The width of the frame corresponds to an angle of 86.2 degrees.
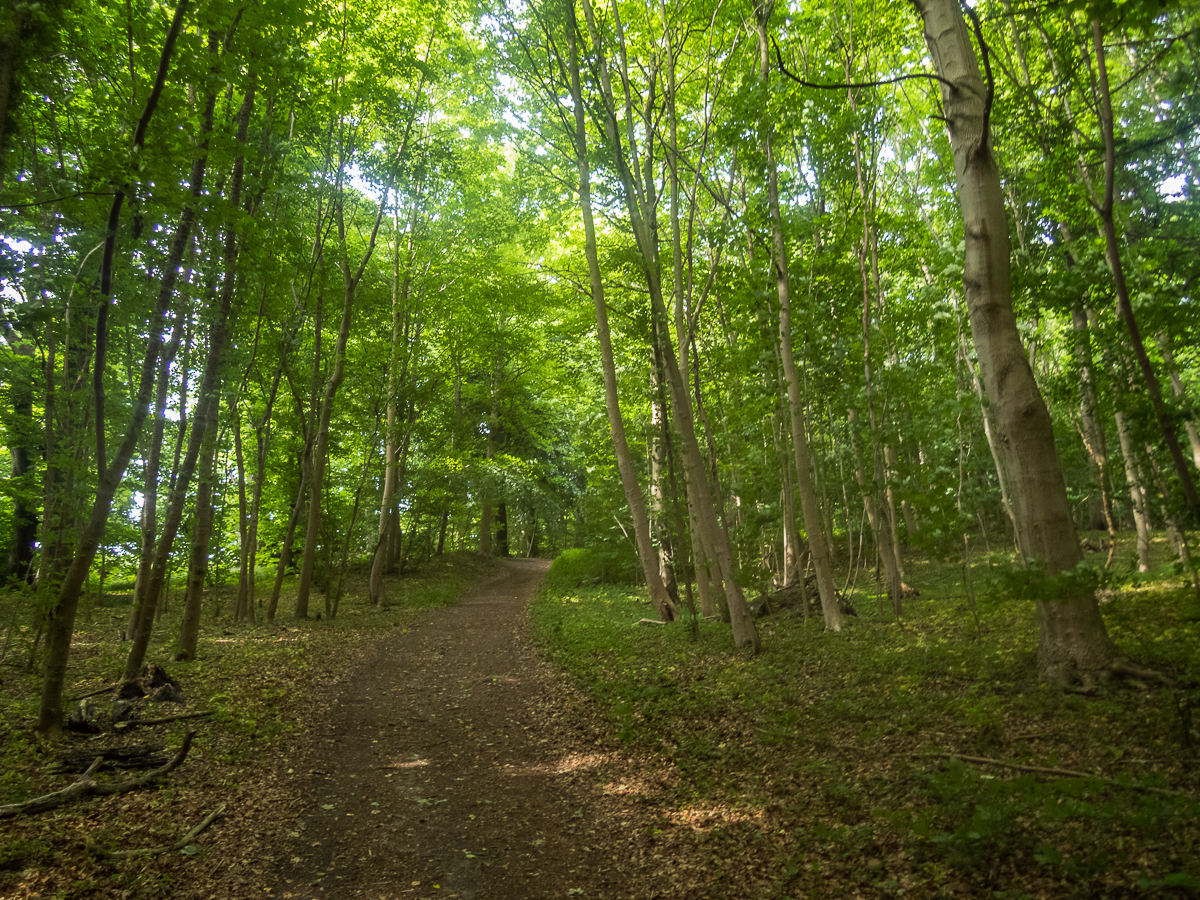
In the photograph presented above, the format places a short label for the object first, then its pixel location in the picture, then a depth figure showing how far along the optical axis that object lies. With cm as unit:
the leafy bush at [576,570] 2012
